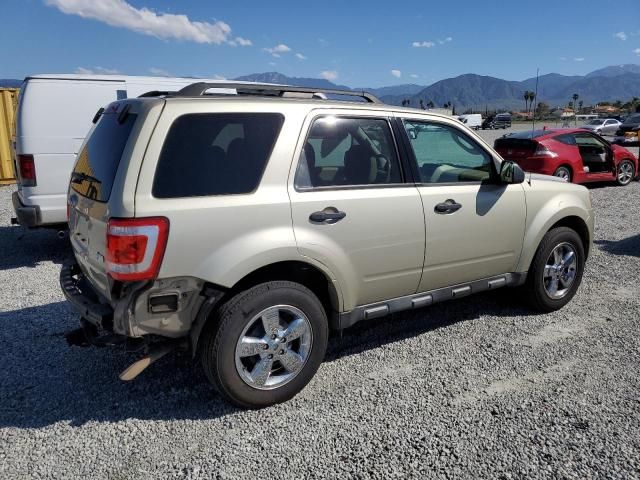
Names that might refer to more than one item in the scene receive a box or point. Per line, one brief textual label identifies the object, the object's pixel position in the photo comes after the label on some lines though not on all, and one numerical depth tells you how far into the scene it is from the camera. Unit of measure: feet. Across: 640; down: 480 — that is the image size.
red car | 38.29
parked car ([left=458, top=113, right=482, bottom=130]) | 181.47
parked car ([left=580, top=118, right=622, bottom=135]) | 129.82
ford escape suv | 9.33
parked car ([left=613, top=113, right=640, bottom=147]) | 107.17
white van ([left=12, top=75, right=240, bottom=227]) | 20.20
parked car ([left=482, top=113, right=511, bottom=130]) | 182.74
